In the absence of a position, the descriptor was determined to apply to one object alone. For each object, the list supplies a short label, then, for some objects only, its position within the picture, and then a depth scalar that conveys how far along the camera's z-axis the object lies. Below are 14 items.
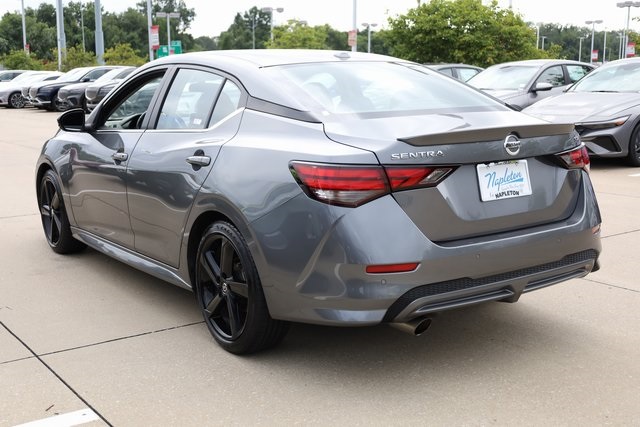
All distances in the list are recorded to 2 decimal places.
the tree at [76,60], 42.19
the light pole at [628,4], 54.88
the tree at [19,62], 52.19
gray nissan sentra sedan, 3.37
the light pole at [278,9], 58.49
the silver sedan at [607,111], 10.73
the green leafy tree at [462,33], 28.19
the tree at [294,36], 61.75
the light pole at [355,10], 40.73
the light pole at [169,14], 47.46
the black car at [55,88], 26.50
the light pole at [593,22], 80.38
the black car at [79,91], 24.36
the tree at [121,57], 45.59
